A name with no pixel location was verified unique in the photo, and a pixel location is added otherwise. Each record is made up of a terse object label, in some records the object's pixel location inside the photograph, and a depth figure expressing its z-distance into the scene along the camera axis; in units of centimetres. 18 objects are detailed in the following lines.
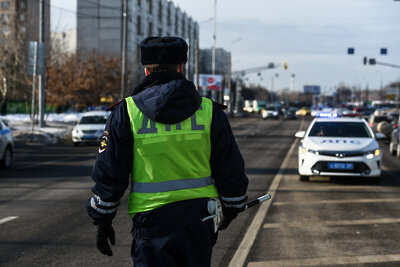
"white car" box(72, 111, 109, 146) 2655
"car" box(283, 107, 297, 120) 7881
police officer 321
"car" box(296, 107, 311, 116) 10344
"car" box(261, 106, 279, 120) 7919
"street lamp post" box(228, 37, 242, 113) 7731
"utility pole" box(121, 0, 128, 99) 3535
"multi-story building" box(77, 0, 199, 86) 6962
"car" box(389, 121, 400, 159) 2283
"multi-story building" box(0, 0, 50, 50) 4250
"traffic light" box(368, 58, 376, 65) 5817
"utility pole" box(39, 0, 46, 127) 3181
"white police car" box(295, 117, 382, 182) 1312
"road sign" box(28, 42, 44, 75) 2746
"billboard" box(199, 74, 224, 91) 8919
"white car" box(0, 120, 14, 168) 1617
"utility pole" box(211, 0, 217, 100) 7070
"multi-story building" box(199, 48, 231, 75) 13475
